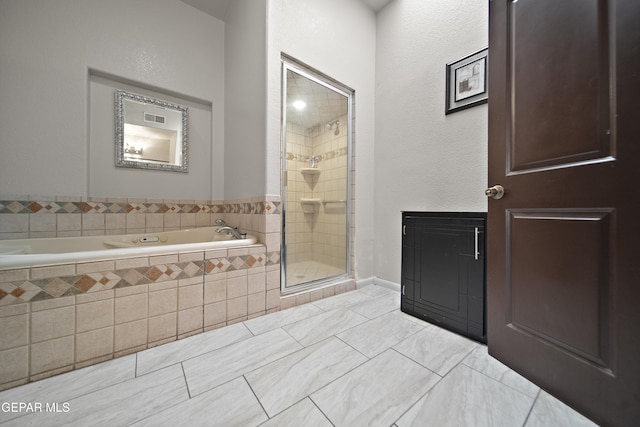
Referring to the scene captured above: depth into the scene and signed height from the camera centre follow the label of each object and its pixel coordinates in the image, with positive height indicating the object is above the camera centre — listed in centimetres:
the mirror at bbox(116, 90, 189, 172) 192 +75
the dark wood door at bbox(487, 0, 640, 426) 74 +5
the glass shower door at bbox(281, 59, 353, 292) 191 +35
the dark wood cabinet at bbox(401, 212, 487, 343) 131 -39
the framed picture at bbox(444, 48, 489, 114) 158 +101
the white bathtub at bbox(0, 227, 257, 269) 103 -23
